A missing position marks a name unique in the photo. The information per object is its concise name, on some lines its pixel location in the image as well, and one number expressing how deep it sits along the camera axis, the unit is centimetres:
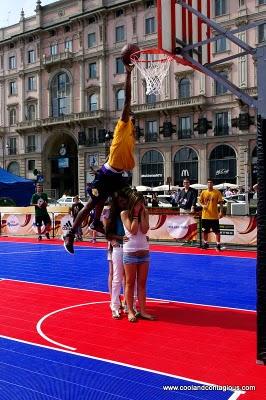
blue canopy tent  2495
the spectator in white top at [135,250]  612
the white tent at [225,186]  3591
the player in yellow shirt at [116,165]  630
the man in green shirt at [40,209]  1741
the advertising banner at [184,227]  1420
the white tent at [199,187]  3576
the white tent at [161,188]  3731
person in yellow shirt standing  1309
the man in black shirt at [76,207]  1695
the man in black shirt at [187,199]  1489
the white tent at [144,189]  3769
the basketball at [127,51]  619
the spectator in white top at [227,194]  2937
